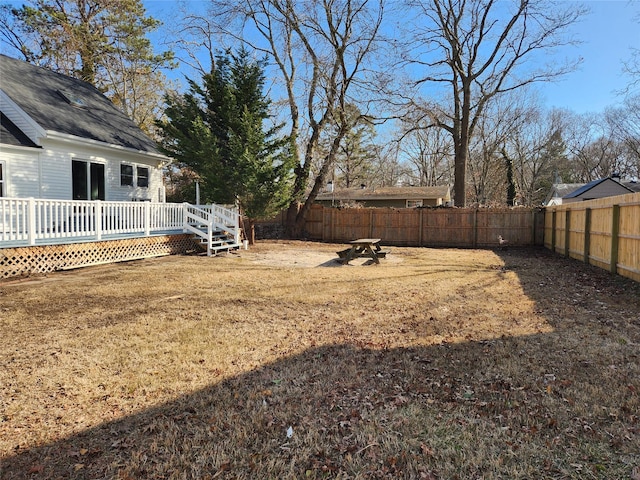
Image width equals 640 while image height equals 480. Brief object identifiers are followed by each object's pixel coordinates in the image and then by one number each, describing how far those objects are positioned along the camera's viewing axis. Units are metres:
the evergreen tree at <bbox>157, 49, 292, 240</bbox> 13.14
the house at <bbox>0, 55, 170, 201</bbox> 10.49
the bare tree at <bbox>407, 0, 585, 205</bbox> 19.64
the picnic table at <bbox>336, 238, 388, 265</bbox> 10.69
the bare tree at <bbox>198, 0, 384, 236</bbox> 17.12
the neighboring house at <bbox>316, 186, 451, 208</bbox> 27.91
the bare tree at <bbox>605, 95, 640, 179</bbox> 31.80
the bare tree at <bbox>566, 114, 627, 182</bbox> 38.09
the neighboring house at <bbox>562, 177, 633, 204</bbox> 25.39
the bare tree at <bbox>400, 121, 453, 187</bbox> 33.75
